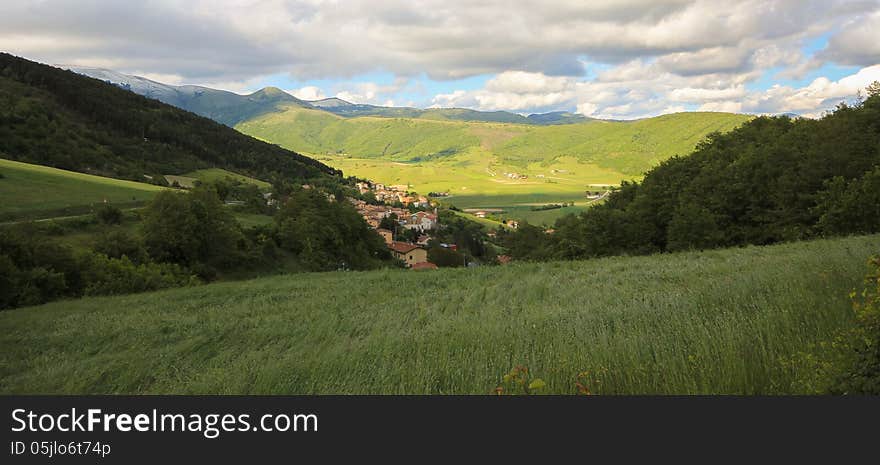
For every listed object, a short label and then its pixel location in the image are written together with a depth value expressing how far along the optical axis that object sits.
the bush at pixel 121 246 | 32.88
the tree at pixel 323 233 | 47.31
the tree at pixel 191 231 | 35.50
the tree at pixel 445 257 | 62.19
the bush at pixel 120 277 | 25.05
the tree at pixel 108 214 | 41.52
